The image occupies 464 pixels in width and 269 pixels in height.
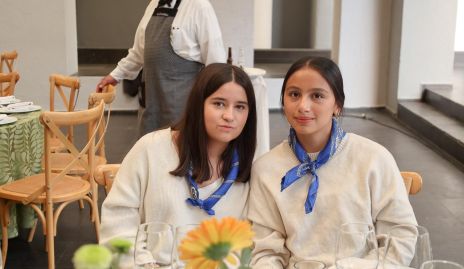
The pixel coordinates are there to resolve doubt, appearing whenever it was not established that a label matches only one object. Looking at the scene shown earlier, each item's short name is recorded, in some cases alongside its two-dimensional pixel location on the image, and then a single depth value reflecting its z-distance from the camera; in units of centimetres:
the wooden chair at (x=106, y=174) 196
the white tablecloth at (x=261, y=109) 405
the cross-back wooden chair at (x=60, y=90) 405
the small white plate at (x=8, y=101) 373
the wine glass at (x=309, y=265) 119
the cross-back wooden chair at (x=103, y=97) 333
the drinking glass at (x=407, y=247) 119
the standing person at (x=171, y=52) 334
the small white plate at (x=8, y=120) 321
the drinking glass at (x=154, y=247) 109
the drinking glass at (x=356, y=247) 115
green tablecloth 321
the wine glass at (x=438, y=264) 111
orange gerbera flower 82
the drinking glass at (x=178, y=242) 106
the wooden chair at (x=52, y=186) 284
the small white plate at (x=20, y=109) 347
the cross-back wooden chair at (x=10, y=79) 439
